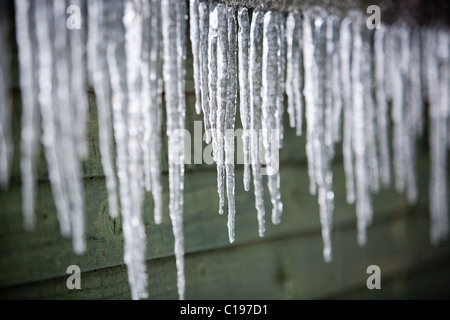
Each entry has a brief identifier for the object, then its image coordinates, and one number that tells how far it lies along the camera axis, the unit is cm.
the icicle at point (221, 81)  93
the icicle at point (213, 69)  92
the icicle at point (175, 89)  84
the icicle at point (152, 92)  81
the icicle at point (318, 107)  111
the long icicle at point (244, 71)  97
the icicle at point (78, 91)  74
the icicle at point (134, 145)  79
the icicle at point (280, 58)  103
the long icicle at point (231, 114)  93
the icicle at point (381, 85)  128
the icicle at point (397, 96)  131
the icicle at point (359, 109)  120
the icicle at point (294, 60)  107
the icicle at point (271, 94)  101
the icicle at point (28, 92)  69
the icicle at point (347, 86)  116
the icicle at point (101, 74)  75
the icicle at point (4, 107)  70
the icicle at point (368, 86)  121
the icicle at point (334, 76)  113
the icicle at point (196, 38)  91
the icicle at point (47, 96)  71
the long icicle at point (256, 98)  99
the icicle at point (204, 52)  92
